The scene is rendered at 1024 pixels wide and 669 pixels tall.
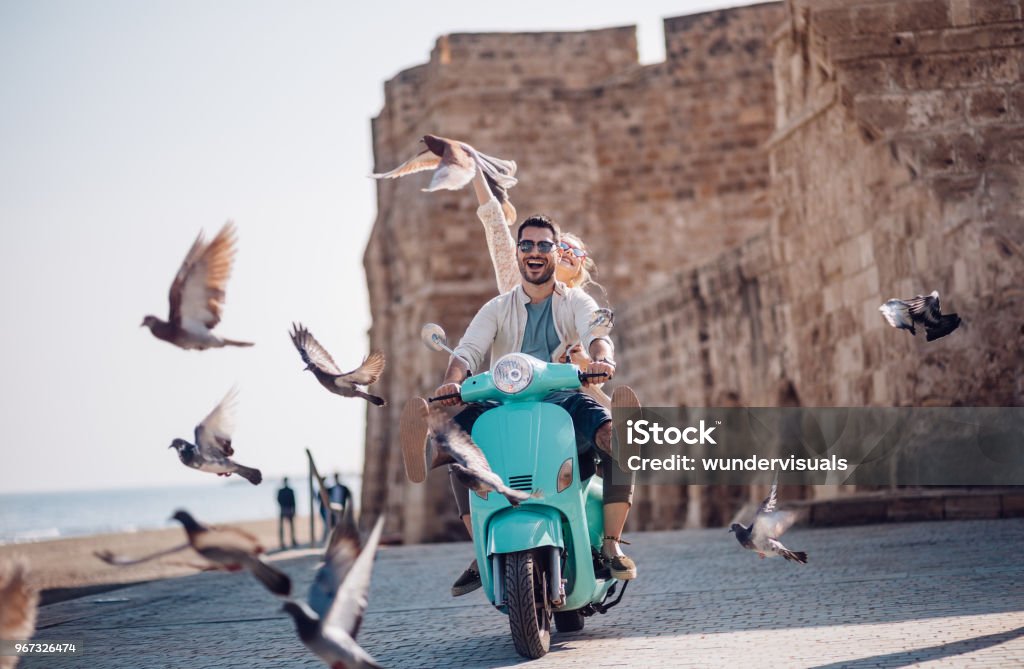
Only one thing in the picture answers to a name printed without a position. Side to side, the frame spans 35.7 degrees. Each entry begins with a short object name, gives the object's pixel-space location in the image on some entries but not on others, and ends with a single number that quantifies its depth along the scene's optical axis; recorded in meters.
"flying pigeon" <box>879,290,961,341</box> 9.24
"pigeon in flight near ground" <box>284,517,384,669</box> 4.61
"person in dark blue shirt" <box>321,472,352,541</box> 21.45
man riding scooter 6.32
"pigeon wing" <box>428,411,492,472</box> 5.64
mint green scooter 5.89
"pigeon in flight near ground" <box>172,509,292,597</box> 4.96
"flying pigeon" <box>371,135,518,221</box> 6.78
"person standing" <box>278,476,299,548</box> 25.66
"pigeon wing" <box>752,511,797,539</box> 6.71
